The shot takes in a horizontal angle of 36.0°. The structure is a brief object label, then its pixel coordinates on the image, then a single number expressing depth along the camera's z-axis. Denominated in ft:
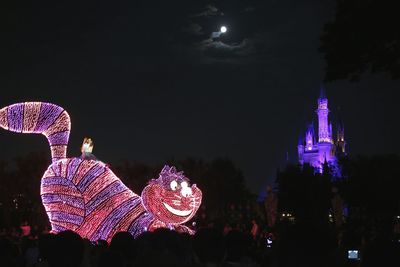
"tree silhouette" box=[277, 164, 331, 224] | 207.36
